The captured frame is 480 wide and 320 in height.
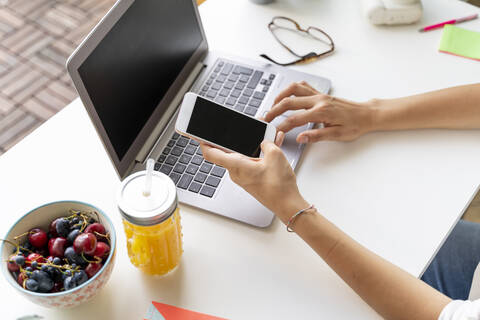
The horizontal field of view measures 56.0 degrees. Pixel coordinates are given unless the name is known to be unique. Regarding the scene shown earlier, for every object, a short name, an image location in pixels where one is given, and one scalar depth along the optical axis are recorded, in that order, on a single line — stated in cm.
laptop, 77
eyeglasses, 109
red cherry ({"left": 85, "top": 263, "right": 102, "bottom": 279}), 66
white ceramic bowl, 63
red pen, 115
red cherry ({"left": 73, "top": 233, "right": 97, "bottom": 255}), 65
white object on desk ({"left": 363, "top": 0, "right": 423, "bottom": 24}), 114
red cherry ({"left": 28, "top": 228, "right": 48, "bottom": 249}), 69
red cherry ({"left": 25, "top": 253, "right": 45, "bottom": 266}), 65
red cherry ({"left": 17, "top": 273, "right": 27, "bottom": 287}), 65
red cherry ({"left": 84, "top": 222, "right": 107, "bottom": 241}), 69
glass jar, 65
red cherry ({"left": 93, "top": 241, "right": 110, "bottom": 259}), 67
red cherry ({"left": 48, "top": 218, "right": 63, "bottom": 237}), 70
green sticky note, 109
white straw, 66
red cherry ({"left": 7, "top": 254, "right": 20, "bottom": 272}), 65
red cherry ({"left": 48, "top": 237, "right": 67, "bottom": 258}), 67
